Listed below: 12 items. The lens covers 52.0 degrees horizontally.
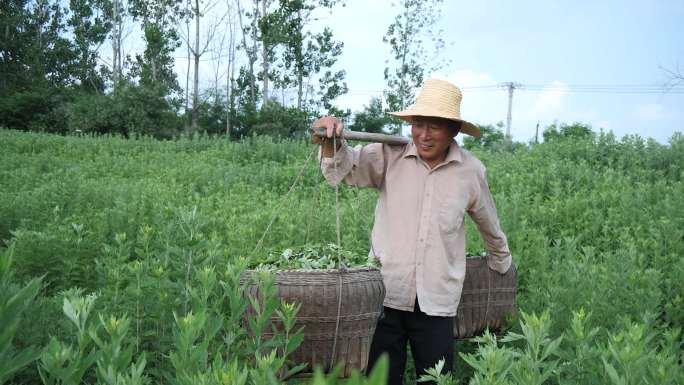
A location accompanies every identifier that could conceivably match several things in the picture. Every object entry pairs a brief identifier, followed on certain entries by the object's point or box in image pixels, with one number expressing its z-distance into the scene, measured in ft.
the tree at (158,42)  108.78
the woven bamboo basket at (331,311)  9.22
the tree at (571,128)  82.81
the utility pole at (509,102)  141.18
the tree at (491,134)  127.13
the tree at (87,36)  139.13
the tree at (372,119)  108.68
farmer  11.07
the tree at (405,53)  104.32
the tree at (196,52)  104.78
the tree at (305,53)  96.53
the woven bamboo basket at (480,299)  13.43
